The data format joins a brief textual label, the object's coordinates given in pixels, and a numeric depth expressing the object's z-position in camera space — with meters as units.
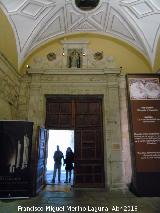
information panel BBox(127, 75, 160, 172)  4.77
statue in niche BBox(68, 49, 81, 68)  6.07
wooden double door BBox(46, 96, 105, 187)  5.56
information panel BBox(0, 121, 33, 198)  4.07
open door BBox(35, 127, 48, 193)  4.73
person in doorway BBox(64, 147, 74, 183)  6.06
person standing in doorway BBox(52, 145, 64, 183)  6.54
